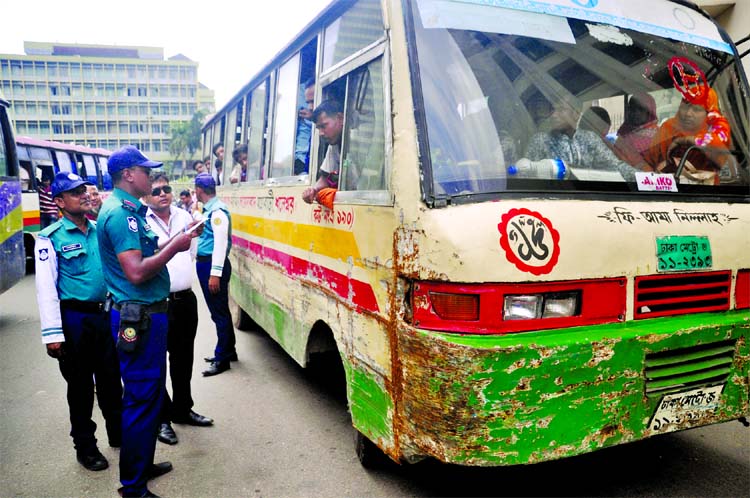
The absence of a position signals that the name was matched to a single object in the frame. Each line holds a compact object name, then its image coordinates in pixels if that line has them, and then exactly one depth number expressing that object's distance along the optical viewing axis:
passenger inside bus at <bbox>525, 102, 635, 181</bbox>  2.89
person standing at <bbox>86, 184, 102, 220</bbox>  5.82
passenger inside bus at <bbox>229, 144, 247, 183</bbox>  6.80
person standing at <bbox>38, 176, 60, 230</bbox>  13.63
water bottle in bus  2.74
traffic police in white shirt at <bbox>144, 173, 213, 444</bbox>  4.32
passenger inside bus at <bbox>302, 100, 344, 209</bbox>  3.63
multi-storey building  90.38
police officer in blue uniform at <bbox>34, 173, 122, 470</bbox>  3.61
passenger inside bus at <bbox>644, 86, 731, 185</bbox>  3.15
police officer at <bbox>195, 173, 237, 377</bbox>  5.36
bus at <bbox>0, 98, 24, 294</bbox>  7.67
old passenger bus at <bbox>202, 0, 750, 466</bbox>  2.46
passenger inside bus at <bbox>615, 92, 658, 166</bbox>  3.08
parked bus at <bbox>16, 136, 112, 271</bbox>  13.88
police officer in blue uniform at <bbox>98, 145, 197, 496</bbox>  3.08
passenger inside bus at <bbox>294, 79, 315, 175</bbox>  4.34
